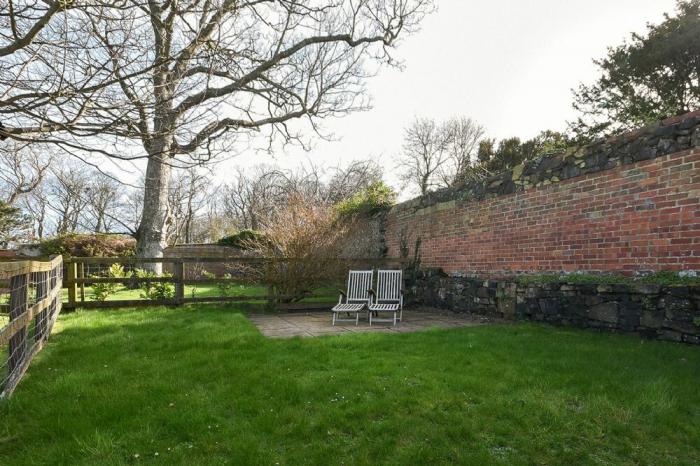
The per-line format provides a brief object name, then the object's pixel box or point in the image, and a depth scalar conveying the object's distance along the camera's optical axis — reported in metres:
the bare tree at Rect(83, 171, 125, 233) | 23.61
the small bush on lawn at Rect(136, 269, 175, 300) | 7.77
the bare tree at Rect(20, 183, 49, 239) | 21.11
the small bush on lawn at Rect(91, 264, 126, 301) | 7.49
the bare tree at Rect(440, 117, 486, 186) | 24.97
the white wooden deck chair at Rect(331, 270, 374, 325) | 7.06
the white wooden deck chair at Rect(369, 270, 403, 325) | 6.84
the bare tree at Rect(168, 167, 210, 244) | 25.27
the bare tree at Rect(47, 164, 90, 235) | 21.34
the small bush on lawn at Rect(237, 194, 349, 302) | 7.93
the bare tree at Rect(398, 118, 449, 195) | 24.95
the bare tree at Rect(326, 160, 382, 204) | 18.94
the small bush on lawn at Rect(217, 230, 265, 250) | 15.95
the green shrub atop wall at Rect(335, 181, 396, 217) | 11.45
